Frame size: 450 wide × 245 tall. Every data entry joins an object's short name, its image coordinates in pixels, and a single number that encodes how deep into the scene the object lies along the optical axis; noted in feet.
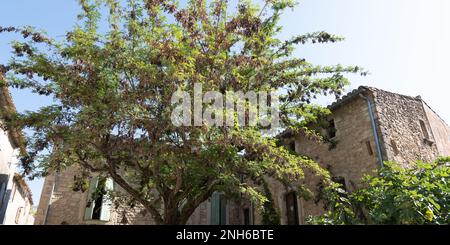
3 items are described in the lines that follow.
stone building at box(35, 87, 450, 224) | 38.83
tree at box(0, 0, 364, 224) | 25.03
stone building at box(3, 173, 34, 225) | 53.26
